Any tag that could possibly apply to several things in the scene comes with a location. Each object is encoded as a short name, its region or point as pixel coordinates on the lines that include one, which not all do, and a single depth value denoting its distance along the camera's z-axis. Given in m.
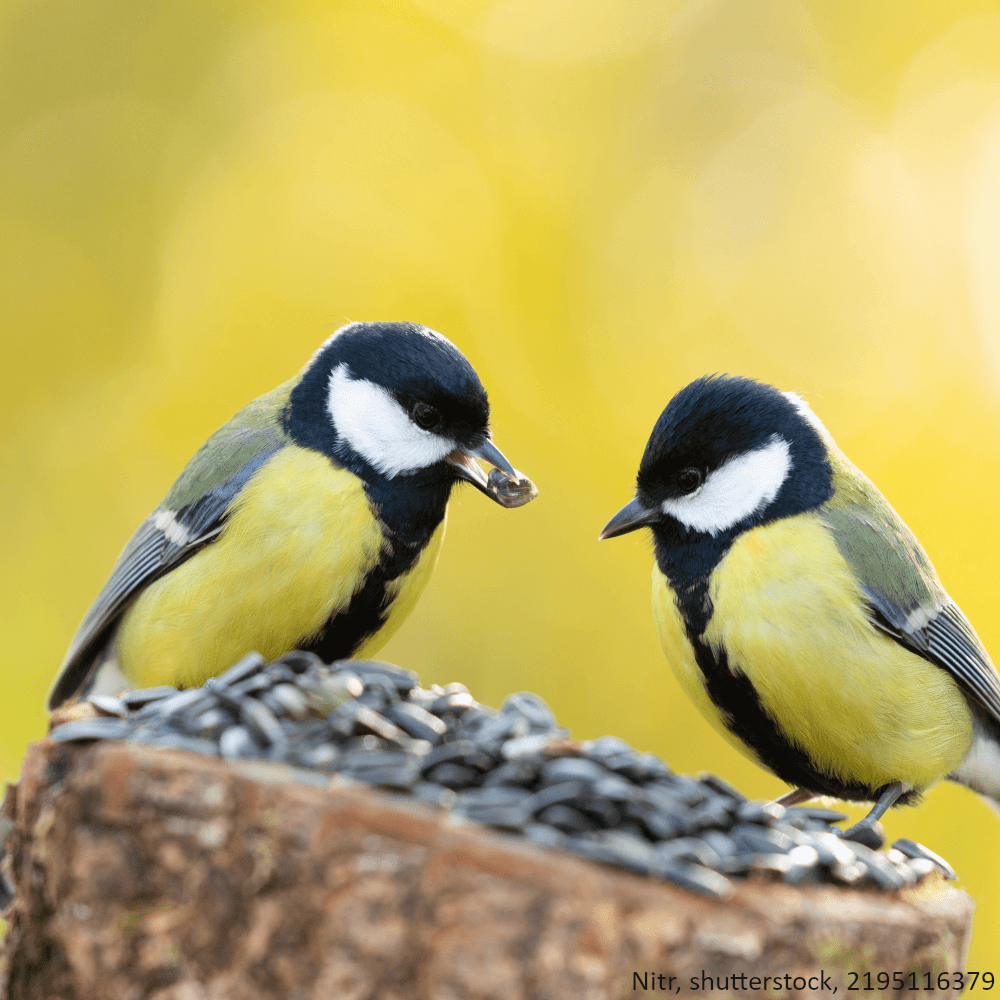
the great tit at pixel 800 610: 2.82
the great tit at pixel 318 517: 2.82
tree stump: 2.77
